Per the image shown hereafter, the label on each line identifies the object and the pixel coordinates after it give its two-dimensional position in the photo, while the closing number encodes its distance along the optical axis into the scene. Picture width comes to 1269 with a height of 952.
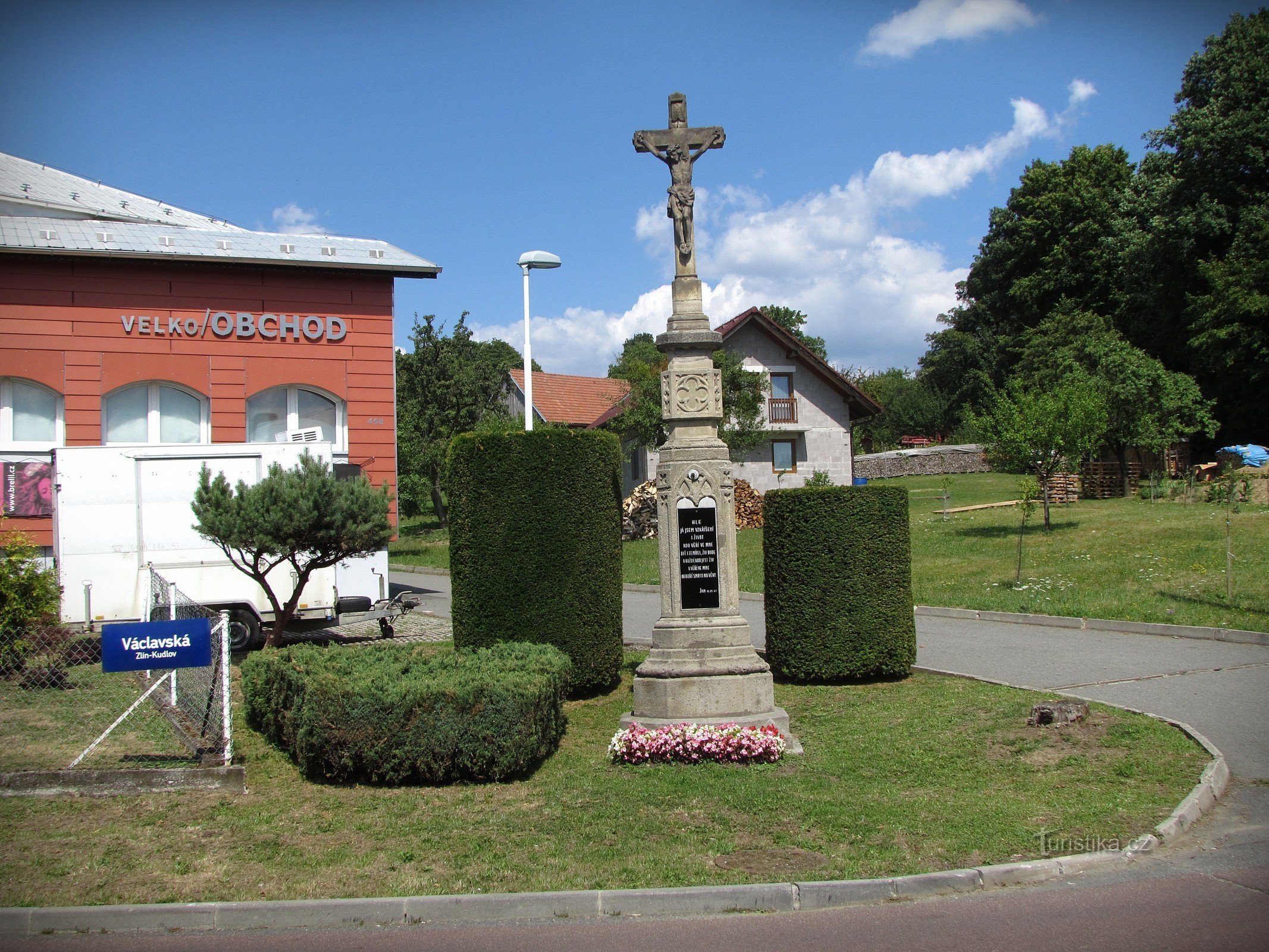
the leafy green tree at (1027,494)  20.11
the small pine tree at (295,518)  11.61
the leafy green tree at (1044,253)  47.56
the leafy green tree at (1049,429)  24.55
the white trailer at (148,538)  14.35
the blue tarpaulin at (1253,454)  30.84
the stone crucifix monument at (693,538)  9.47
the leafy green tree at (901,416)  70.31
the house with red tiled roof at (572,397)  46.56
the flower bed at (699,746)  8.59
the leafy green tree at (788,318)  67.38
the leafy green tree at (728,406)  34.31
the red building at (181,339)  19.67
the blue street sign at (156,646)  7.79
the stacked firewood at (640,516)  34.34
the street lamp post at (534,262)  15.71
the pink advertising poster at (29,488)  18.05
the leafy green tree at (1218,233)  33.84
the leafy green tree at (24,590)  11.10
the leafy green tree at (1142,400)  32.78
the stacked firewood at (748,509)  34.47
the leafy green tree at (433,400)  40.06
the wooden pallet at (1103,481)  35.91
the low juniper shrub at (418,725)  7.86
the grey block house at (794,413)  40.12
